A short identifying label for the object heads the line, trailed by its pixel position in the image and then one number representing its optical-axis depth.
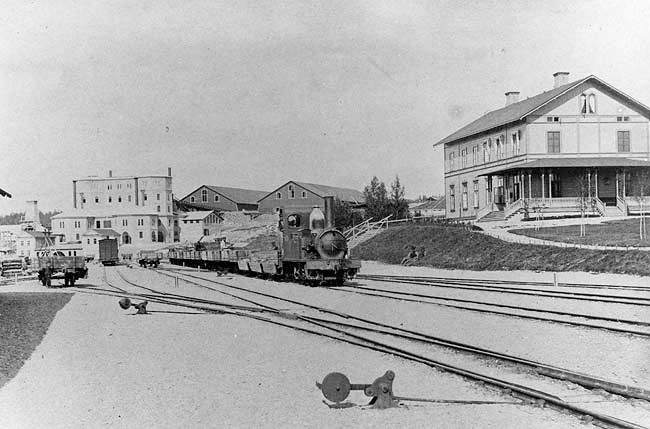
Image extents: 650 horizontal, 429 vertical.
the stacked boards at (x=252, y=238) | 26.61
